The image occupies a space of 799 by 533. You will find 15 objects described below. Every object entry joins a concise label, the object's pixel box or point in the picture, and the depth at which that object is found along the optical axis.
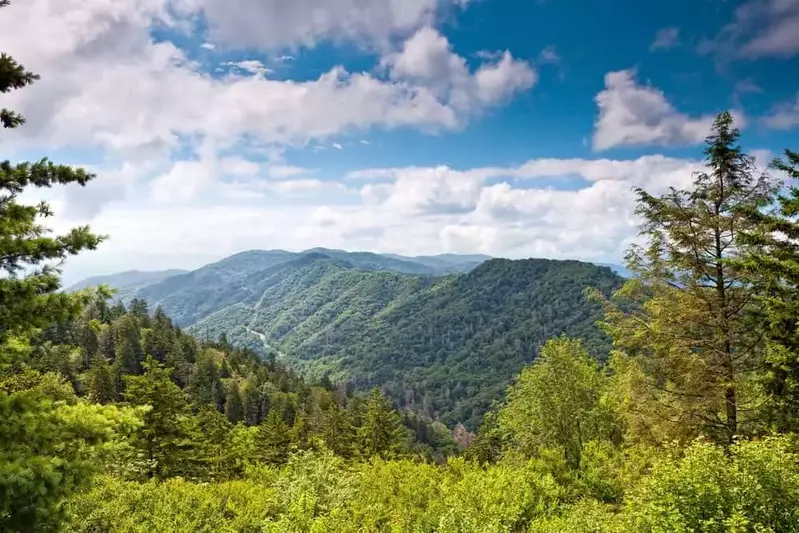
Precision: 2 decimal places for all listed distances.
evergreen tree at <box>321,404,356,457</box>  53.91
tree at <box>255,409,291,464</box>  49.47
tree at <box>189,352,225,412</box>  101.28
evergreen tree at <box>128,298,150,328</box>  131.50
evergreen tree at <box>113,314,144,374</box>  102.81
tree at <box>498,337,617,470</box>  31.34
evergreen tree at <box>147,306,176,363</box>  116.32
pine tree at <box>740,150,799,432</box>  13.83
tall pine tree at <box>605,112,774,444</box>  16.28
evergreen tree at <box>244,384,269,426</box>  111.38
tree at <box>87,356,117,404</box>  64.44
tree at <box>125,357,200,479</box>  34.16
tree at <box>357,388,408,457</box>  51.21
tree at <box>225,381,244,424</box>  106.56
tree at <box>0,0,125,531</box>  8.08
